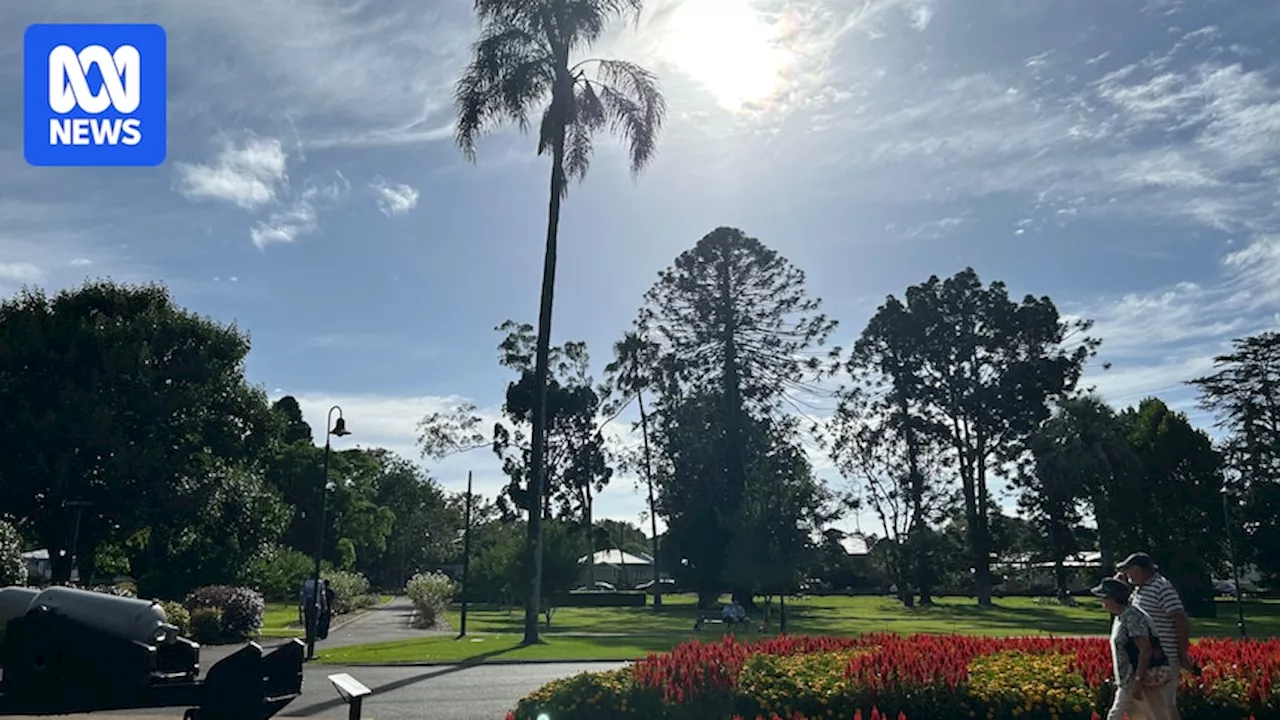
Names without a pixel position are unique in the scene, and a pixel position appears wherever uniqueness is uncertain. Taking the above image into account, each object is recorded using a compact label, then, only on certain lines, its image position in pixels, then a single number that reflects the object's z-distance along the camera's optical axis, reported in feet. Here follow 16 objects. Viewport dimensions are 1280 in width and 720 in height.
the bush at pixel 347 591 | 129.70
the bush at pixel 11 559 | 66.85
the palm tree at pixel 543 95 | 80.18
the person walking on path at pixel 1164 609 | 24.48
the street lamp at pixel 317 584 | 67.05
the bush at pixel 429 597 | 108.37
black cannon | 16.62
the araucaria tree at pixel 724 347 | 169.27
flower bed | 27.04
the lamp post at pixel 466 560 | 89.39
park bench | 101.81
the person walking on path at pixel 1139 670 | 23.82
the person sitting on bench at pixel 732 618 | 104.06
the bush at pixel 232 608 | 81.71
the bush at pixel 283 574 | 132.36
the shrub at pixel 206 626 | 78.18
